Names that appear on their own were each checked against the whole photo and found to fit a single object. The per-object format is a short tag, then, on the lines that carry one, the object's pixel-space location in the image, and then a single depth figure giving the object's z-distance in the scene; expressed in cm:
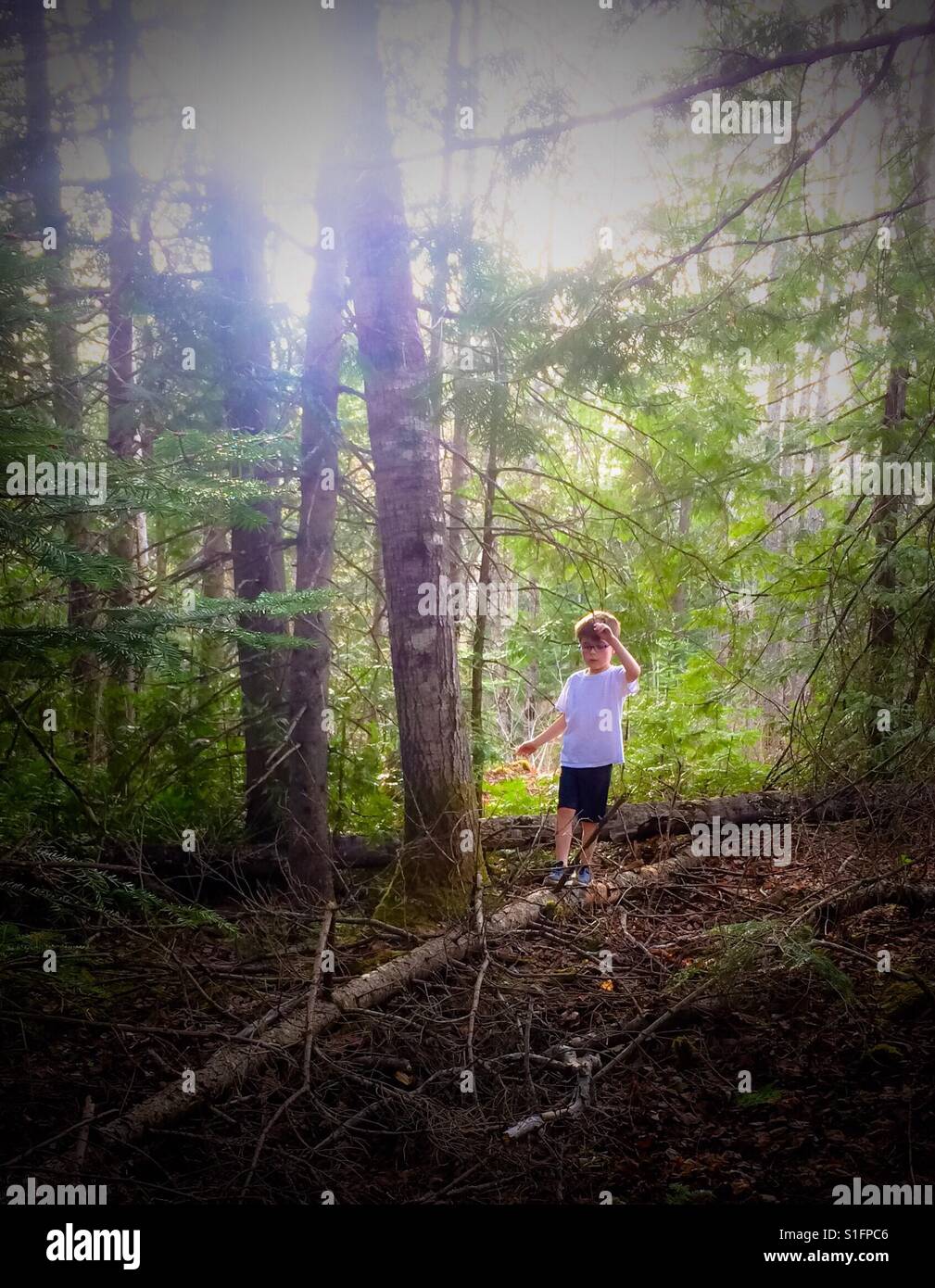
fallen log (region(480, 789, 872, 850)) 643
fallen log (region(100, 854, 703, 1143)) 313
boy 588
